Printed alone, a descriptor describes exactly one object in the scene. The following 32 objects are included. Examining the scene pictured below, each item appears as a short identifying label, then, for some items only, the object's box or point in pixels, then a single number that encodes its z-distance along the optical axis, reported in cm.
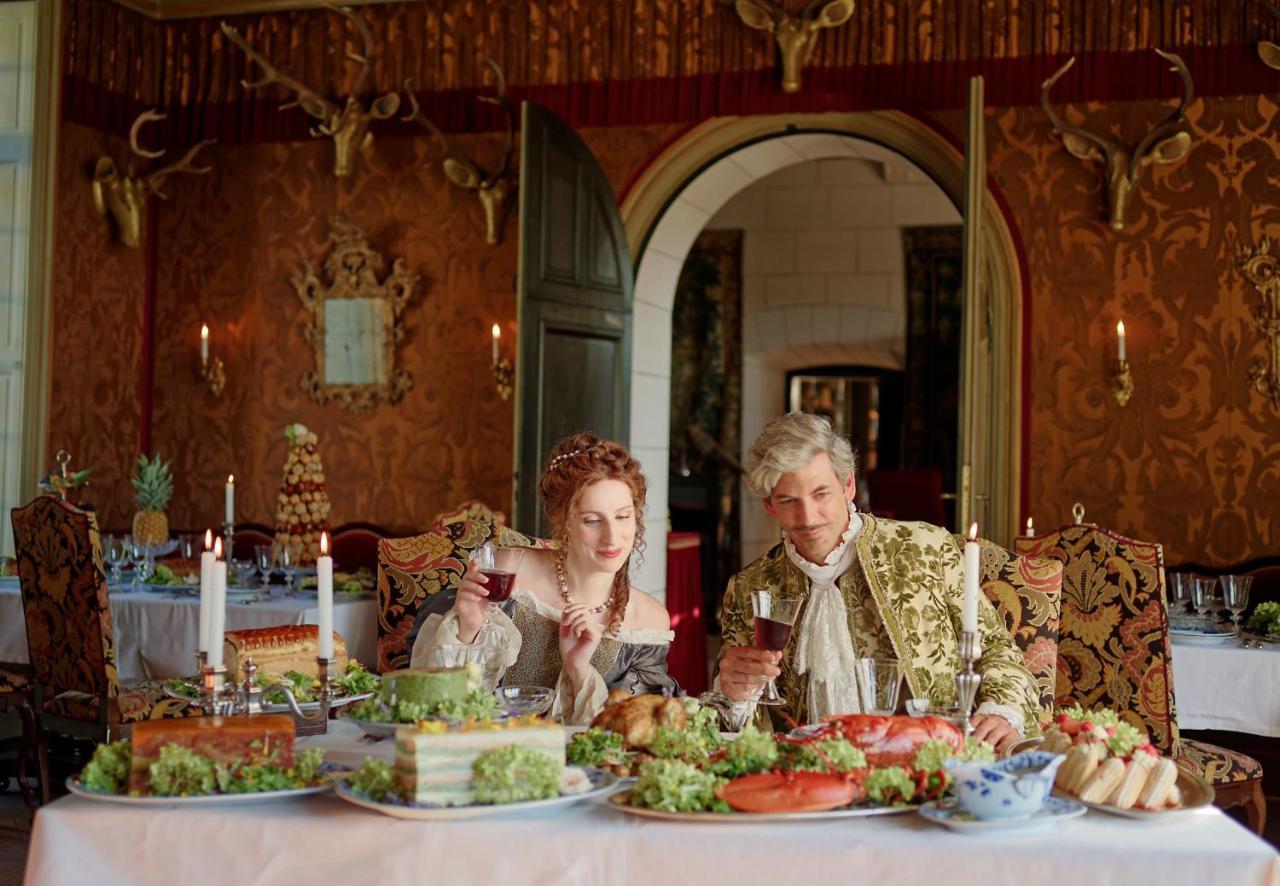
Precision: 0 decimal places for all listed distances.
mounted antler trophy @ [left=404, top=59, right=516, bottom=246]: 725
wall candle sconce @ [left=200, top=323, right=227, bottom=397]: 782
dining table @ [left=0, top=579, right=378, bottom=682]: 489
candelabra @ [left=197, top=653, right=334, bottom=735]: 218
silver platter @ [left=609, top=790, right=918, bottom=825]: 184
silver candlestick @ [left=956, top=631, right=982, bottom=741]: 210
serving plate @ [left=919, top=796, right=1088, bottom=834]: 180
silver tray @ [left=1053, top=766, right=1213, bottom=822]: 186
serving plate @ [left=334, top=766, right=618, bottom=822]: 185
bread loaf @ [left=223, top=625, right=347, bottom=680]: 271
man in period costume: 290
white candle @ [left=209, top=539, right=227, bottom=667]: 208
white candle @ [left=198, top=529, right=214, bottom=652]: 209
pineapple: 564
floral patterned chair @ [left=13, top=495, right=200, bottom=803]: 446
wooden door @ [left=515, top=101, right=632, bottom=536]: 636
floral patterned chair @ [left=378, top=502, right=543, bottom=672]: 379
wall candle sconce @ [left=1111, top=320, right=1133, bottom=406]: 643
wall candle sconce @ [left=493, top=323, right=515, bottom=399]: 724
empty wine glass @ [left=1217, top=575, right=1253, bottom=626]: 457
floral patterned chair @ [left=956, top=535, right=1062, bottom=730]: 328
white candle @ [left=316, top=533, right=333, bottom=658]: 222
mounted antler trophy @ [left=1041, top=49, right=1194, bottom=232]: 631
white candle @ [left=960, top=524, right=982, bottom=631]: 211
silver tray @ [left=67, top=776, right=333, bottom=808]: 192
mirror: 753
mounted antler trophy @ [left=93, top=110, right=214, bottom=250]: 748
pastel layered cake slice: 188
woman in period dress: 292
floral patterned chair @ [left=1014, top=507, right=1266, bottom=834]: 378
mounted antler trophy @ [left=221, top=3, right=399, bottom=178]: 730
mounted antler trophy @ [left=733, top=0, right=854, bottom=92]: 668
